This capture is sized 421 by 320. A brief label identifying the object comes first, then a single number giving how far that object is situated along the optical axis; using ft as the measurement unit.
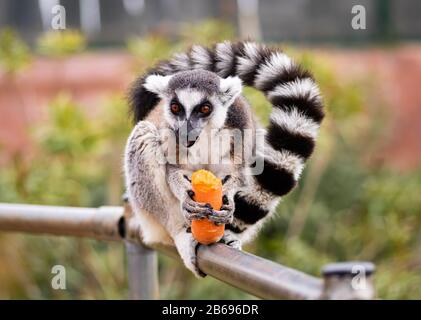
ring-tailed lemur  6.11
